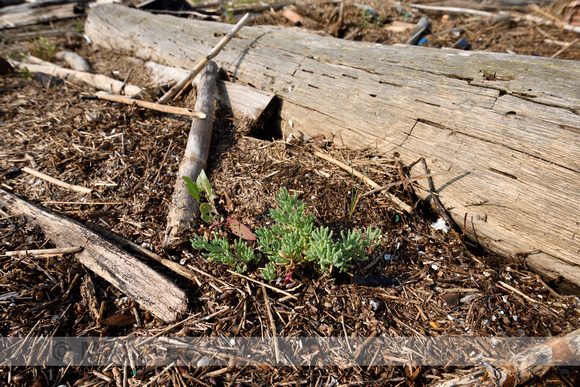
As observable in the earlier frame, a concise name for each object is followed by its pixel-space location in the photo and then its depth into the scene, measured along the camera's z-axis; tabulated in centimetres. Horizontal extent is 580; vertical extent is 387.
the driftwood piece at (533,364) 169
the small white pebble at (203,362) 195
